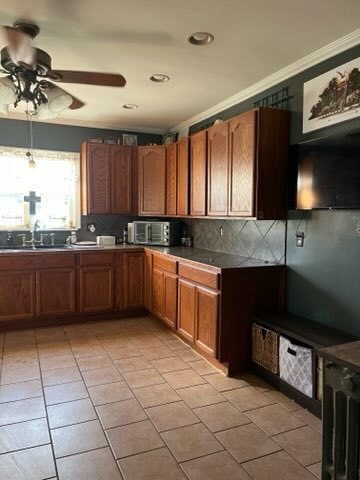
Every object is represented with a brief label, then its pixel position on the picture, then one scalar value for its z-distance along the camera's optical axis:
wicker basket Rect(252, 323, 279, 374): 2.69
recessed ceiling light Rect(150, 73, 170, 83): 3.10
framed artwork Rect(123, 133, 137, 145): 4.94
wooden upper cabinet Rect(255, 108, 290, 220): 2.89
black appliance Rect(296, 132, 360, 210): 2.31
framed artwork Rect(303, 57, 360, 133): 2.40
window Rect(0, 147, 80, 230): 4.45
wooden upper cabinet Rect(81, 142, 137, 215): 4.54
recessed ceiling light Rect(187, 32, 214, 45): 2.39
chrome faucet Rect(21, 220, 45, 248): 4.49
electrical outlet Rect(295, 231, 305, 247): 2.84
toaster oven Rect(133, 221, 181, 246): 4.59
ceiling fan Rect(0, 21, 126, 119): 2.20
